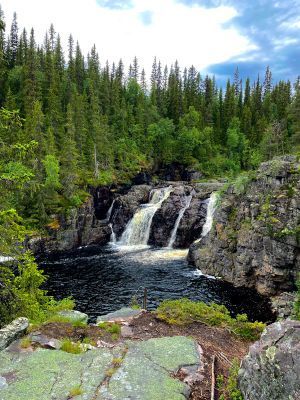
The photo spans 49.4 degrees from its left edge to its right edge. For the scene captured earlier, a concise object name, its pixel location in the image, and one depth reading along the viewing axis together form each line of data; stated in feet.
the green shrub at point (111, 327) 34.88
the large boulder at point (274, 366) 17.33
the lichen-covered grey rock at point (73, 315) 39.05
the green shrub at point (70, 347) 28.91
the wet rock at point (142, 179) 200.93
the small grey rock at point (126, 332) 34.33
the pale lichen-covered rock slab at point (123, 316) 40.41
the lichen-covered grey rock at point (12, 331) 28.67
